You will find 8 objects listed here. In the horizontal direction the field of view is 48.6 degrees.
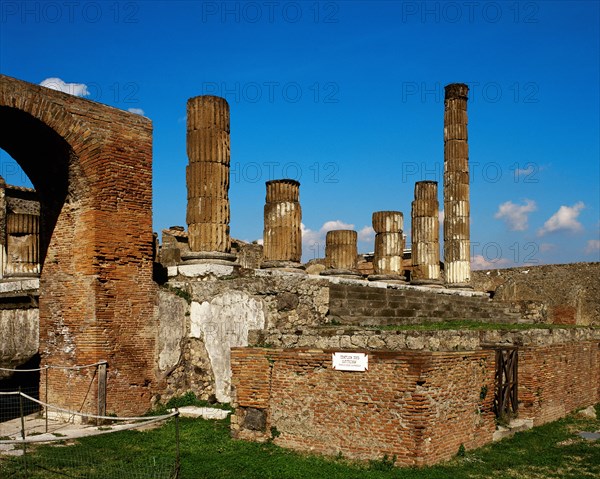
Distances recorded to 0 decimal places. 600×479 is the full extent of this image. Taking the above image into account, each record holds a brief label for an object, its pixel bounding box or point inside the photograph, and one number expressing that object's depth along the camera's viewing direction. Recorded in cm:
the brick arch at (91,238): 1094
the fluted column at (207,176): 1322
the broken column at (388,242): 2073
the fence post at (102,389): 1079
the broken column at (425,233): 2191
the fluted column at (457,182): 2248
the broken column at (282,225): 1505
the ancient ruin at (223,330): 810
